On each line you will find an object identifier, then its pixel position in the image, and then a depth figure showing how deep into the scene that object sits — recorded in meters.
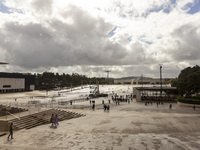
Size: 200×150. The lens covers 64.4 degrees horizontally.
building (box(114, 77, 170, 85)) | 173.39
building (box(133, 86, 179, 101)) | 48.25
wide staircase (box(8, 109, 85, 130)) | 17.97
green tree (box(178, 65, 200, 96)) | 35.62
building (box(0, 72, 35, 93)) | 77.19
